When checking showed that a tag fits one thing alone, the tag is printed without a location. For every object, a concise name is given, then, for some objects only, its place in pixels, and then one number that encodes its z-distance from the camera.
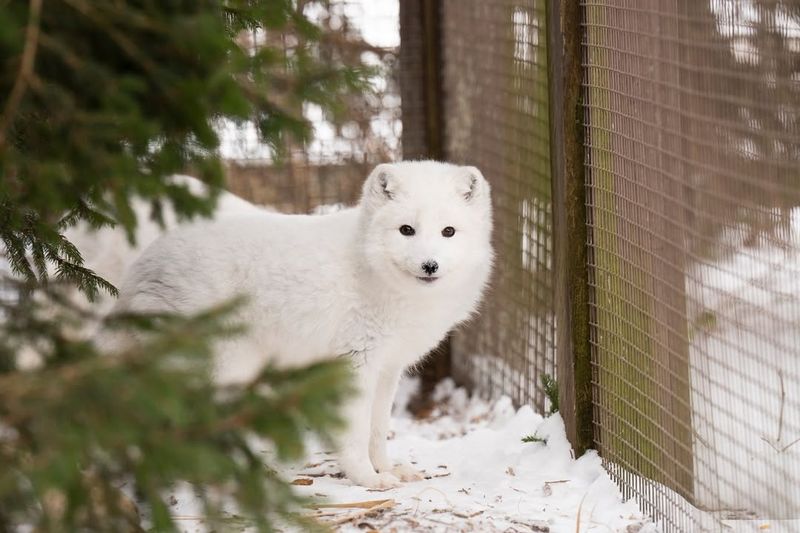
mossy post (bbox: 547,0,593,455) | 8.16
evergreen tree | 3.70
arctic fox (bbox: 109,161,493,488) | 8.22
